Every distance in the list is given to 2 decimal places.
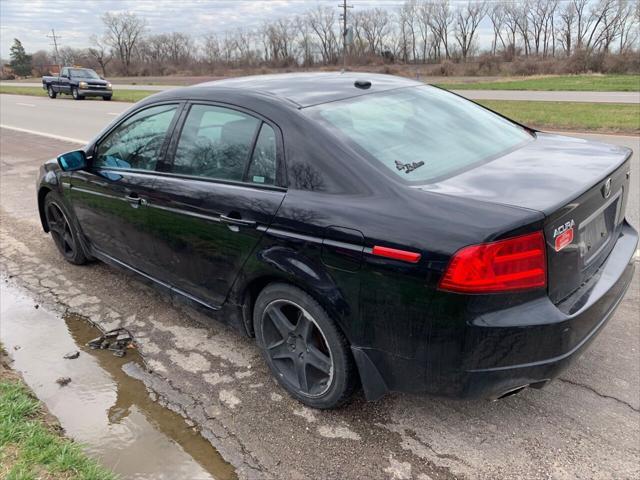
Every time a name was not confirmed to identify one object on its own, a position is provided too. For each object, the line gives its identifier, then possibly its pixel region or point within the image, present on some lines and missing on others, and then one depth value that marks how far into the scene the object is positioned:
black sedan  2.14
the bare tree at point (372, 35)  76.00
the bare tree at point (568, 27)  64.69
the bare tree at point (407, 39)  74.81
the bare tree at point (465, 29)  72.50
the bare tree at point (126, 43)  88.44
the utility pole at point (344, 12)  51.72
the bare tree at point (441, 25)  73.62
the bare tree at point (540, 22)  67.81
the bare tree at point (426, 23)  73.88
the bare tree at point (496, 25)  70.50
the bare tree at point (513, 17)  69.94
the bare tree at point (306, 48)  77.12
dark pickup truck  27.77
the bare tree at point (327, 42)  77.44
